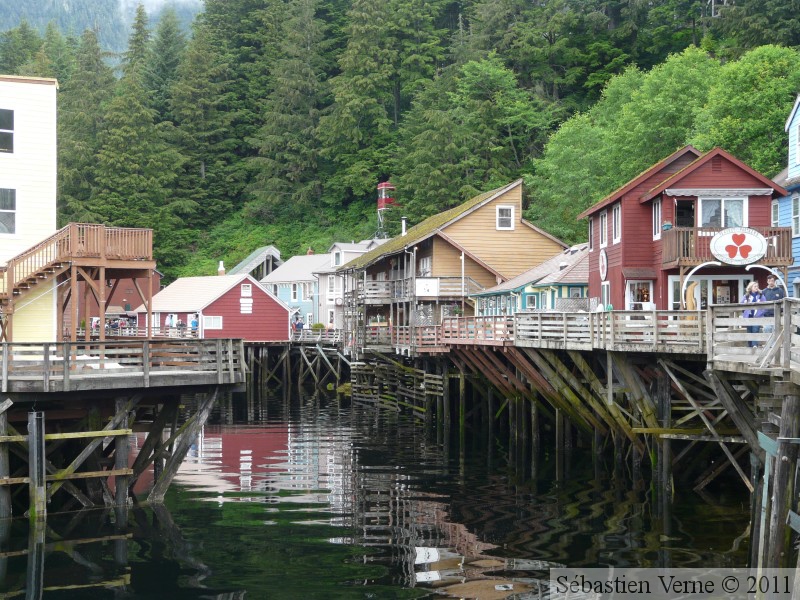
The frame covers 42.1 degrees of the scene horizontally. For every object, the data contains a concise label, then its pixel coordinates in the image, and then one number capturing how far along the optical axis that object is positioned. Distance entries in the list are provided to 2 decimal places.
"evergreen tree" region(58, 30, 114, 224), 86.62
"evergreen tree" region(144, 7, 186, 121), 103.00
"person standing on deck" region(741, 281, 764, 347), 19.94
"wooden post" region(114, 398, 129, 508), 20.86
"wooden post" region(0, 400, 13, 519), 19.62
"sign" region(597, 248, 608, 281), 34.85
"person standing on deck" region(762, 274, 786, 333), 19.49
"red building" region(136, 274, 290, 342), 66.44
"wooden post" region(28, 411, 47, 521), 19.33
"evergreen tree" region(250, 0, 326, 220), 93.94
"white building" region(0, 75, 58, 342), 27.50
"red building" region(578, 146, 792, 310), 29.98
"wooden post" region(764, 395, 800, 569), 12.71
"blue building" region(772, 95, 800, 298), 34.25
